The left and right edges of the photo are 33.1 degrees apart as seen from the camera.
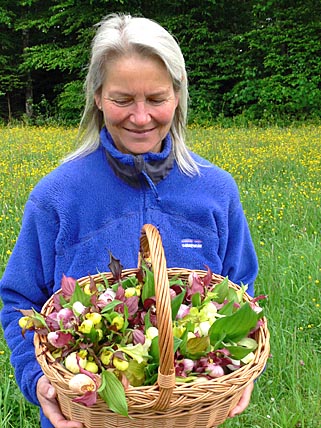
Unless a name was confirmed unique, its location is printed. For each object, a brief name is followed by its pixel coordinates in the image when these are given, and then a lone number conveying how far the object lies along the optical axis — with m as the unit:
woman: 1.41
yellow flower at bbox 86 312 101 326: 1.07
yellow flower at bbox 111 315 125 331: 1.09
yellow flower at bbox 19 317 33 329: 1.14
